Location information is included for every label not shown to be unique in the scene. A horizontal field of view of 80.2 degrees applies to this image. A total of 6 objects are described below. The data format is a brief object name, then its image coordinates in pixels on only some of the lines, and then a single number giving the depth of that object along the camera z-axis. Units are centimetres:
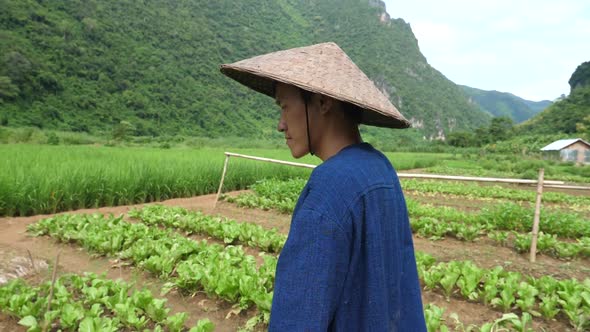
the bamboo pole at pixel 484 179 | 483
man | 78
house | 3372
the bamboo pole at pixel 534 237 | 451
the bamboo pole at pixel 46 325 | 249
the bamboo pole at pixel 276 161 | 700
